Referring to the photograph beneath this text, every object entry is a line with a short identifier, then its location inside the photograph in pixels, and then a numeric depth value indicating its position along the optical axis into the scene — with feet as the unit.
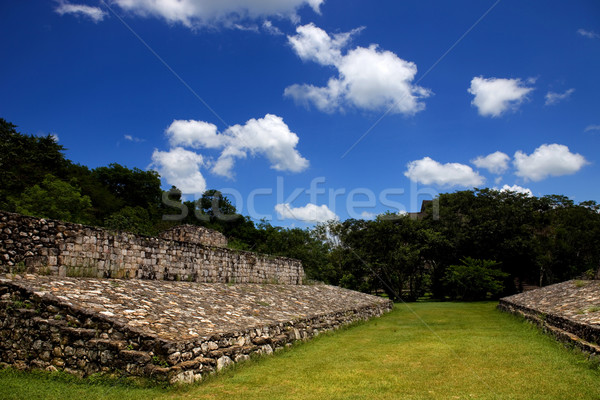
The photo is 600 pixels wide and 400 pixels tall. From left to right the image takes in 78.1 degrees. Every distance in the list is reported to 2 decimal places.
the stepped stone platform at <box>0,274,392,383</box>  18.93
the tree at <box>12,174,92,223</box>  92.68
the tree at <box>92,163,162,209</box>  173.99
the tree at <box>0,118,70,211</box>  106.32
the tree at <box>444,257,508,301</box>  97.25
